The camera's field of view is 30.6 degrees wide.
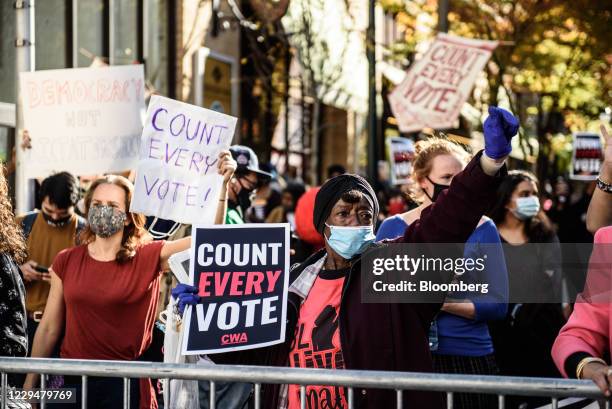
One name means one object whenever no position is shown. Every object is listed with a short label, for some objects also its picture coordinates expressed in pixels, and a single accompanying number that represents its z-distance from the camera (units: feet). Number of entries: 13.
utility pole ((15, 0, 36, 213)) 27.78
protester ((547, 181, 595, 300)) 30.35
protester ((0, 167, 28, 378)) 13.89
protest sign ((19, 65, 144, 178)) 25.16
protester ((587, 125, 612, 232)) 14.33
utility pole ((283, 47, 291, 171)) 67.56
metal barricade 10.73
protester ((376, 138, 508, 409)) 17.67
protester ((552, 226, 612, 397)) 11.33
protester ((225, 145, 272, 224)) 24.11
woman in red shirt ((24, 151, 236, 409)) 17.40
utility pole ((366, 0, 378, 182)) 49.27
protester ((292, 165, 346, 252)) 22.56
